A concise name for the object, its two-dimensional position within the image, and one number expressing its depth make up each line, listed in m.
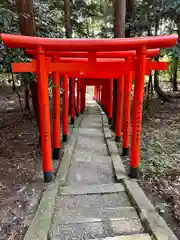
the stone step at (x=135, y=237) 2.01
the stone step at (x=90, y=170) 3.29
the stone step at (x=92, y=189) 2.89
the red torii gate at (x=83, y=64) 2.65
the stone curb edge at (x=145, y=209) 2.05
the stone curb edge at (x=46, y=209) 2.08
